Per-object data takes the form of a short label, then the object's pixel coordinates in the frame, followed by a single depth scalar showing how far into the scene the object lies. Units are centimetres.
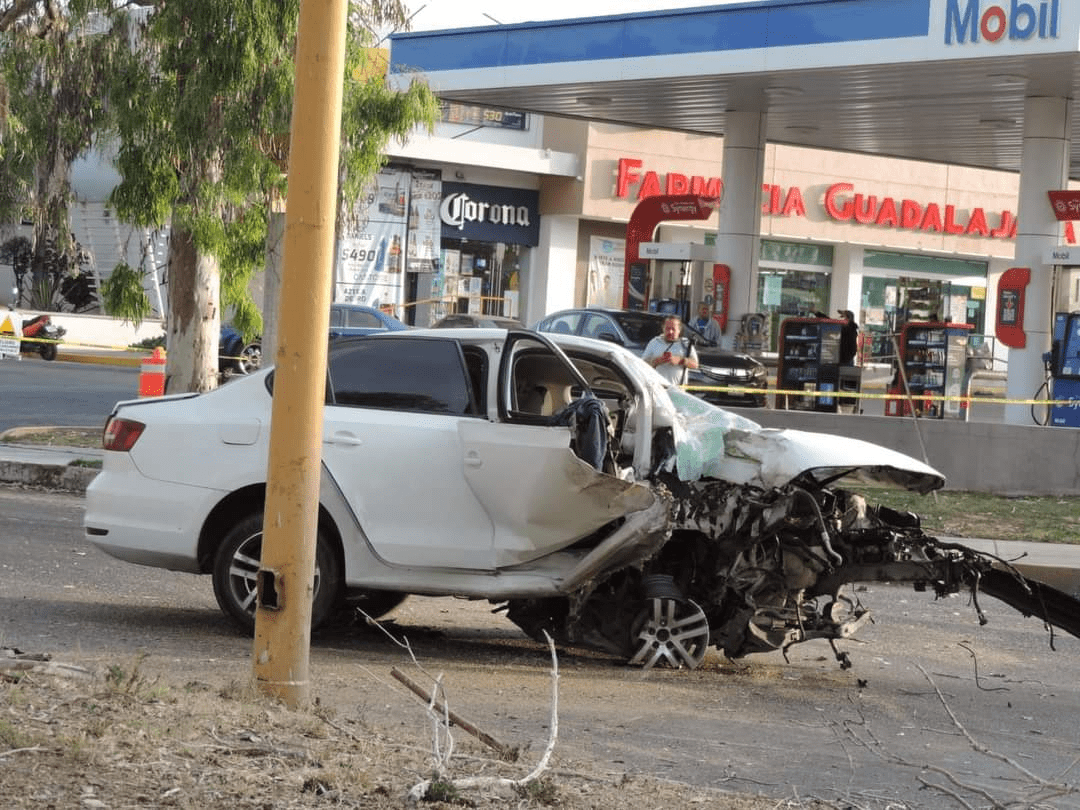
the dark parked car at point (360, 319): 3144
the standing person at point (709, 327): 2847
